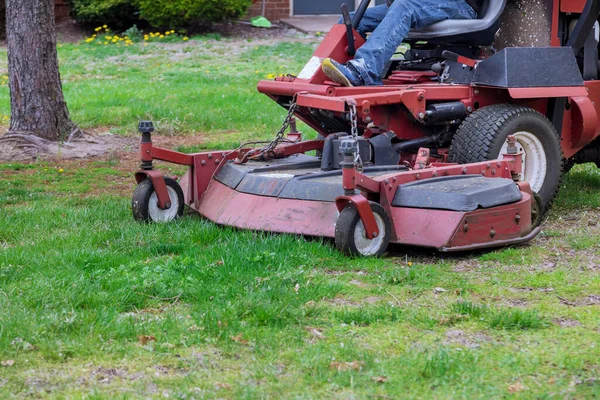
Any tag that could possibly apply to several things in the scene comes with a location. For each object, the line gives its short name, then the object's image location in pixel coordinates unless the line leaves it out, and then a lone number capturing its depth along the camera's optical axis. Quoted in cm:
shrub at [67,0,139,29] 2670
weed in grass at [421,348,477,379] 574
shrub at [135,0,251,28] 2593
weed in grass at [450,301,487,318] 682
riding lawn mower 829
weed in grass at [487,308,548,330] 661
